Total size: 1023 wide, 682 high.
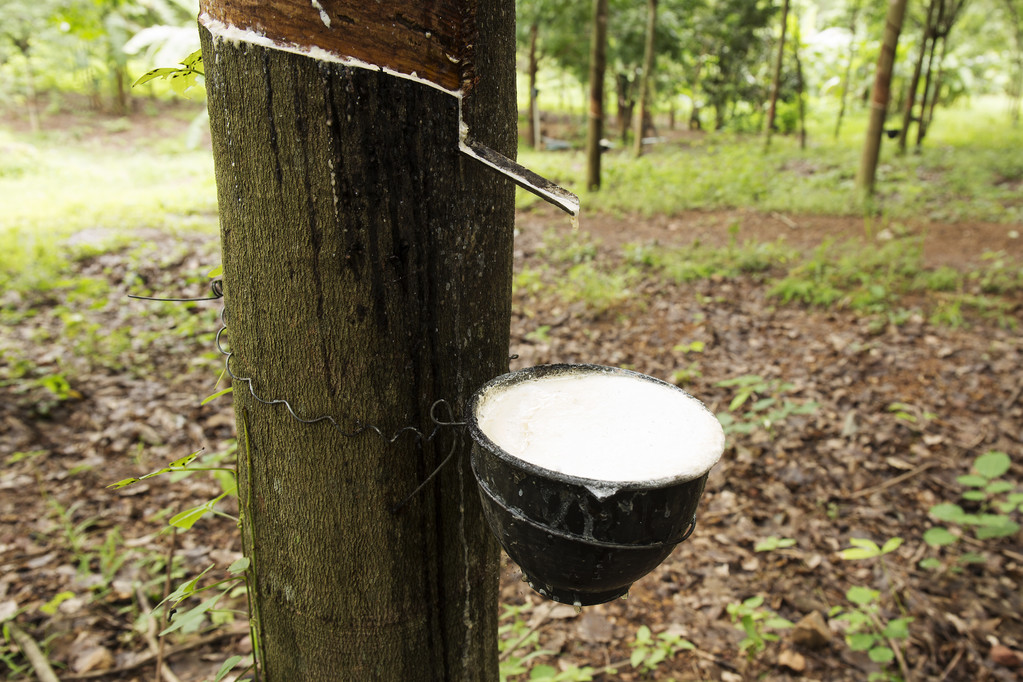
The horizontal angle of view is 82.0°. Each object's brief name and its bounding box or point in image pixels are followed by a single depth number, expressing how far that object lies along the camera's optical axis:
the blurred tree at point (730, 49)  14.55
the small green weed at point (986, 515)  2.28
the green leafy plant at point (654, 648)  2.06
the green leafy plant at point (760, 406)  3.31
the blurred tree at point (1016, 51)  14.00
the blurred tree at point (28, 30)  11.63
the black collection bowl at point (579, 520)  0.85
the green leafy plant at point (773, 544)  2.57
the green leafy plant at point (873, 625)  2.05
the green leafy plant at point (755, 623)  2.10
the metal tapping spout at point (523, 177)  0.88
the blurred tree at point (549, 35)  12.83
